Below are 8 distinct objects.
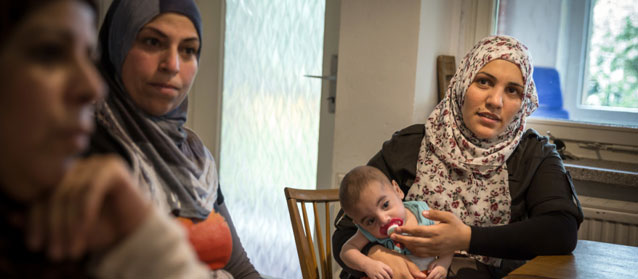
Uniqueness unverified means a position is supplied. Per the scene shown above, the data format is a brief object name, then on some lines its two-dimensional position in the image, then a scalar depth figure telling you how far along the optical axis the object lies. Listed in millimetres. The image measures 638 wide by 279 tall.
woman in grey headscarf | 1272
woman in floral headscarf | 1880
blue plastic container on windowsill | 2990
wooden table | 1596
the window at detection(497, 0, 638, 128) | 2826
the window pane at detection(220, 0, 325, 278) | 3449
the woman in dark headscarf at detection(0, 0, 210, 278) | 495
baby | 1662
